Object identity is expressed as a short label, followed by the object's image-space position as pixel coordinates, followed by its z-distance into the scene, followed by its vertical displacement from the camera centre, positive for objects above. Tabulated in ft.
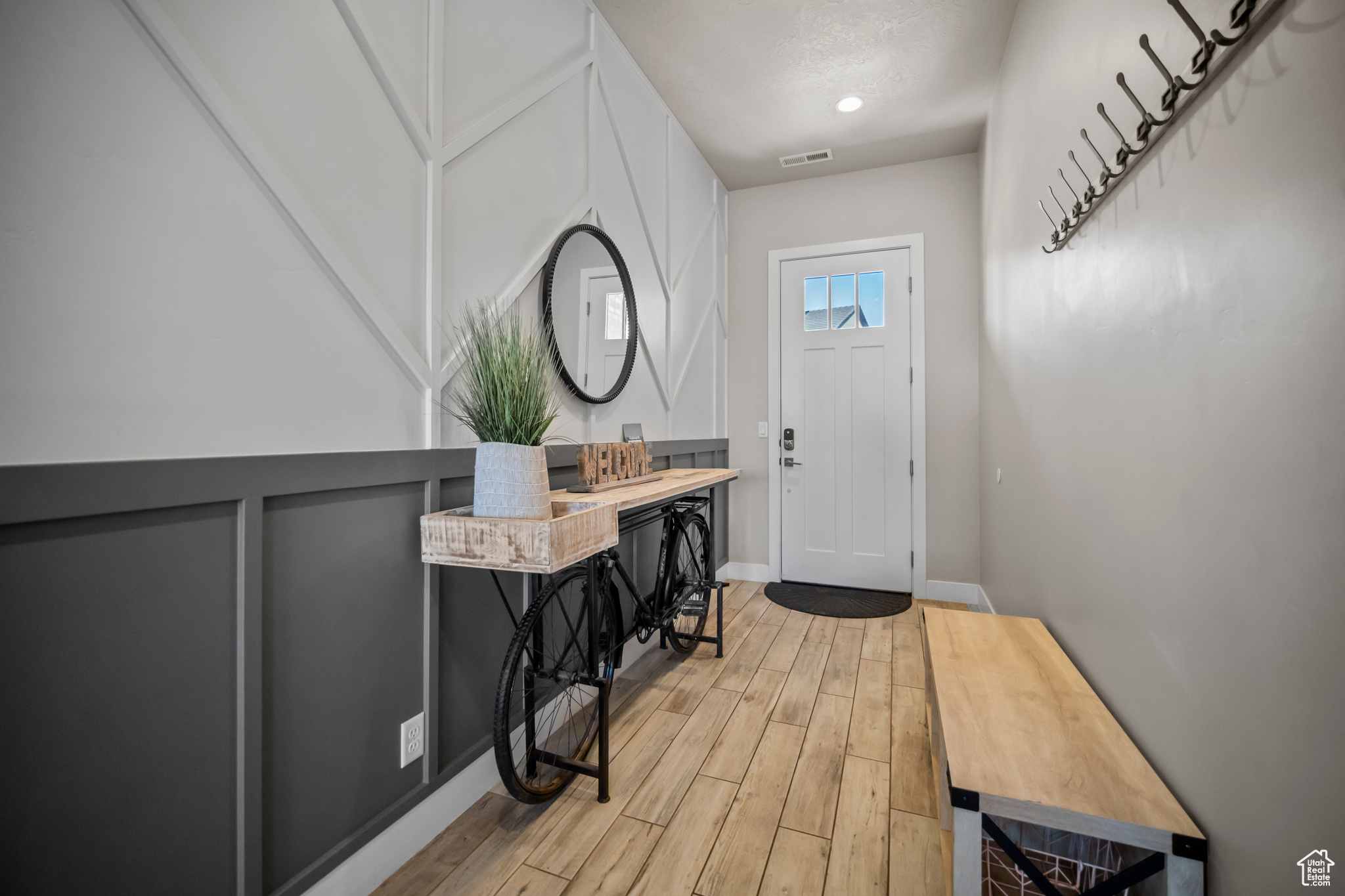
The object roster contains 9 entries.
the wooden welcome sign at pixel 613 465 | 6.36 -0.16
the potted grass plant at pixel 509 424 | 4.46 +0.23
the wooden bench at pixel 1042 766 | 2.87 -1.85
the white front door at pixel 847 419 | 12.13 +0.70
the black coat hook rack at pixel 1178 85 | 2.50 +1.92
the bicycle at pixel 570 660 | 5.03 -2.22
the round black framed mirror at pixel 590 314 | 6.61 +1.77
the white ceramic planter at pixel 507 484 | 4.45 -0.25
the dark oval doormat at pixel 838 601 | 10.98 -3.04
